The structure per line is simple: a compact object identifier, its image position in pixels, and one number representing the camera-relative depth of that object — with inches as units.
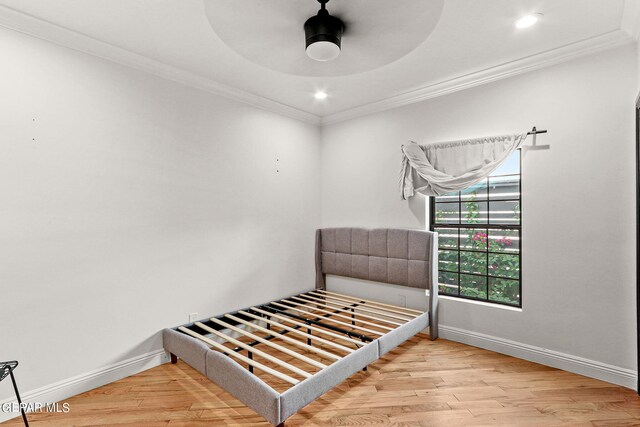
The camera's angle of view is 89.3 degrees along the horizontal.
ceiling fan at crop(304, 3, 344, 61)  60.9
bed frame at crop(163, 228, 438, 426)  76.7
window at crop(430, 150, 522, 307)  119.8
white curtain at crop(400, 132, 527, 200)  114.7
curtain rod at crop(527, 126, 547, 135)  106.4
